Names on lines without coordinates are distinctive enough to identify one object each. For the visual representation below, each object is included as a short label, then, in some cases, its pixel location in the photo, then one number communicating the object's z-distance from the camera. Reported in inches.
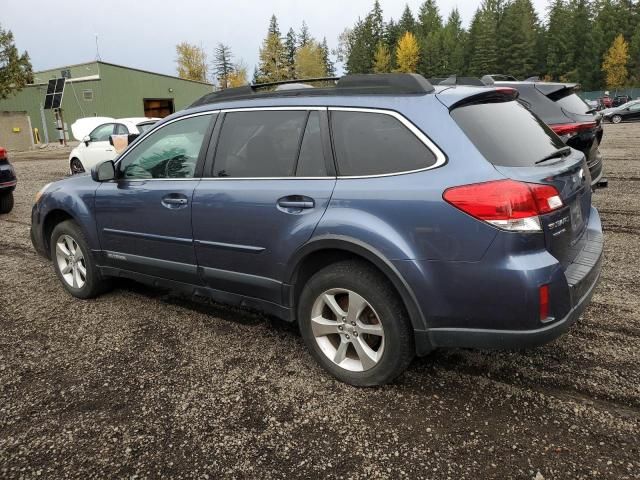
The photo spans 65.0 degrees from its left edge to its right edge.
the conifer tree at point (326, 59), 4362.2
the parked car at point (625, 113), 1141.1
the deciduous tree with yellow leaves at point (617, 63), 2770.9
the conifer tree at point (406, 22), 3939.5
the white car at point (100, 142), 481.7
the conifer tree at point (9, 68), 1187.9
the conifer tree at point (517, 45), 3088.1
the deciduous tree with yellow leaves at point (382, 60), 3587.6
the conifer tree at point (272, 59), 3262.8
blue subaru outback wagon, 96.3
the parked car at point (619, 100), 1809.8
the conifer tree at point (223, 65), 4640.8
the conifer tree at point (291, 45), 4015.0
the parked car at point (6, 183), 338.0
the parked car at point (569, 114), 241.3
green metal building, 1461.6
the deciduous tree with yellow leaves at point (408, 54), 3474.4
